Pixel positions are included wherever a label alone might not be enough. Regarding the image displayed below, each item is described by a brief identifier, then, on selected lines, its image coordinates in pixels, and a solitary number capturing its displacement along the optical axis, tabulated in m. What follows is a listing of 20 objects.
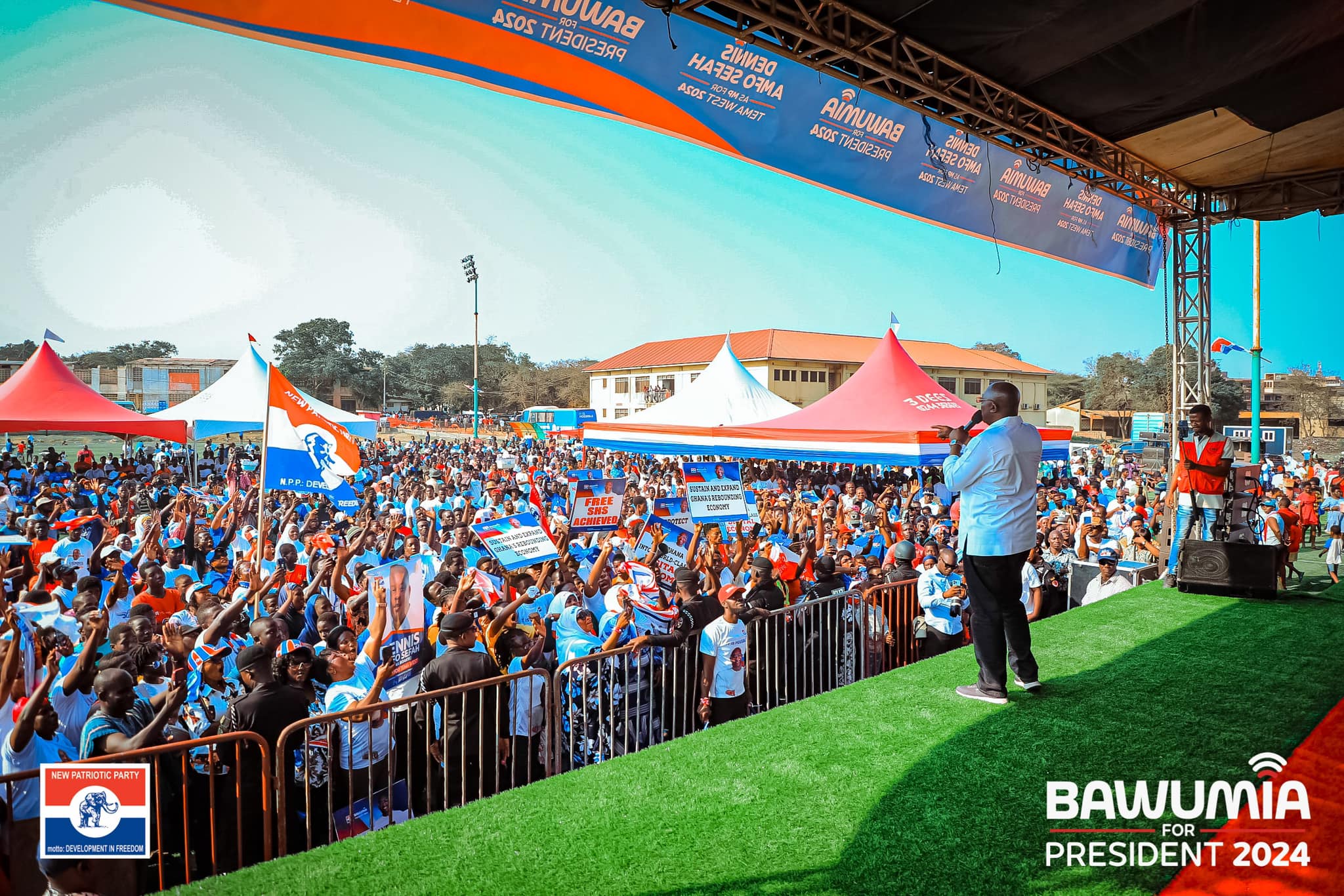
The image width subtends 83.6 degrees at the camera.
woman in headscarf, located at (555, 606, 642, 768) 4.87
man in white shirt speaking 3.78
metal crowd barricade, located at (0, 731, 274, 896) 3.24
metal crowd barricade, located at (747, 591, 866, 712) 5.68
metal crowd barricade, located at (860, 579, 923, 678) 6.33
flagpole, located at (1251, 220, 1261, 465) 12.90
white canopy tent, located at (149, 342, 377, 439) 16.11
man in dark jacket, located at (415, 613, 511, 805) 4.30
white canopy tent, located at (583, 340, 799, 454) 17.00
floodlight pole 36.94
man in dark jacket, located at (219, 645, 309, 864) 3.80
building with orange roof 48.47
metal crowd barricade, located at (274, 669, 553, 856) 3.74
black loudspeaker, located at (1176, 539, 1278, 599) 6.41
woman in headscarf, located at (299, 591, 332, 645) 5.86
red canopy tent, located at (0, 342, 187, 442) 12.83
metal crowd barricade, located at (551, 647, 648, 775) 4.55
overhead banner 3.86
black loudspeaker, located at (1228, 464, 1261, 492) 6.88
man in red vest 6.75
